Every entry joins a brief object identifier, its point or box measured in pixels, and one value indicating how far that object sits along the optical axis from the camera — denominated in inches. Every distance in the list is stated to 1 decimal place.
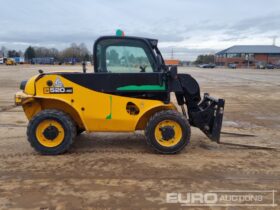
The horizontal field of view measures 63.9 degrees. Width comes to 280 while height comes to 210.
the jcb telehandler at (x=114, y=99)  160.7
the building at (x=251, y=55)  2897.6
